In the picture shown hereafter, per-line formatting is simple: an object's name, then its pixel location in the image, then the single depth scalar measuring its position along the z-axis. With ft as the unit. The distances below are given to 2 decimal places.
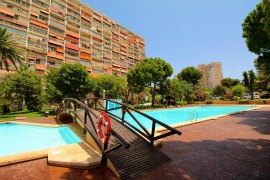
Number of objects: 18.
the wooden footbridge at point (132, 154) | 10.03
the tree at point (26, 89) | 63.10
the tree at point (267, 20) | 11.79
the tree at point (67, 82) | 57.72
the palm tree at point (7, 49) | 45.00
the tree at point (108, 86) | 91.99
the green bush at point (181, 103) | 91.22
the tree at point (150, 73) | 78.47
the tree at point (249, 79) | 88.46
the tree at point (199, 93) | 103.94
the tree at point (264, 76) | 32.12
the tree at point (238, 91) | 124.40
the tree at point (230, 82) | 167.35
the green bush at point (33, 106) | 61.87
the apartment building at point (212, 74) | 384.57
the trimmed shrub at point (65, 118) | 35.87
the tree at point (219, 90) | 139.76
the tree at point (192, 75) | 129.34
